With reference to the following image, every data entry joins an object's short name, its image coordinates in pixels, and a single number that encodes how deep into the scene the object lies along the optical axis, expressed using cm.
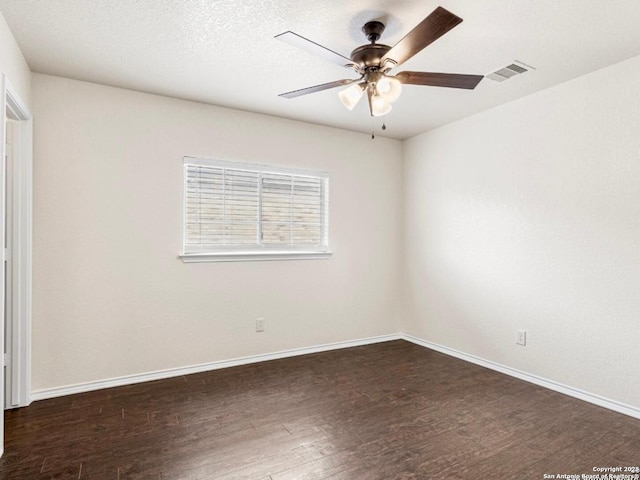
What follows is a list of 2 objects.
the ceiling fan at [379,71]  187
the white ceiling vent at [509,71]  269
